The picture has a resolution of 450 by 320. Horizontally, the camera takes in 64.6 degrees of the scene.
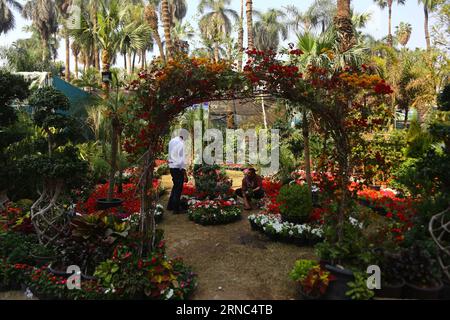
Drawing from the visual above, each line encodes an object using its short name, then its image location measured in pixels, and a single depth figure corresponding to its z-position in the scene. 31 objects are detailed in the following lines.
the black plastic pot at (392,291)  3.87
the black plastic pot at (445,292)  3.90
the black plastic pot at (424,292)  3.83
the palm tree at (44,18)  36.28
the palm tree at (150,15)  21.24
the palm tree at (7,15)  42.50
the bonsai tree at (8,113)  6.14
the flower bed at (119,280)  3.89
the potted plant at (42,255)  4.68
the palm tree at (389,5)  43.38
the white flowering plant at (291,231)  5.79
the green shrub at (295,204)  6.34
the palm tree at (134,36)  11.05
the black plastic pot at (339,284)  3.89
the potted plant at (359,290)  3.74
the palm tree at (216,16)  44.56
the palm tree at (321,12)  41.78
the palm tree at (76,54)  40.04
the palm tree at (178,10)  44.87
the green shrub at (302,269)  4.07
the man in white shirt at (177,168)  7.73
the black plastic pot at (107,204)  7.63
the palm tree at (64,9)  32.98
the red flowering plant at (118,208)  7.39
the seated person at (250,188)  8.23
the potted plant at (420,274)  3.85
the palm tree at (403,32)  44.16
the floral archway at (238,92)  4.20
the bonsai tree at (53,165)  5.13
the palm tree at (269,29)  51.09
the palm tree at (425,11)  37.72
